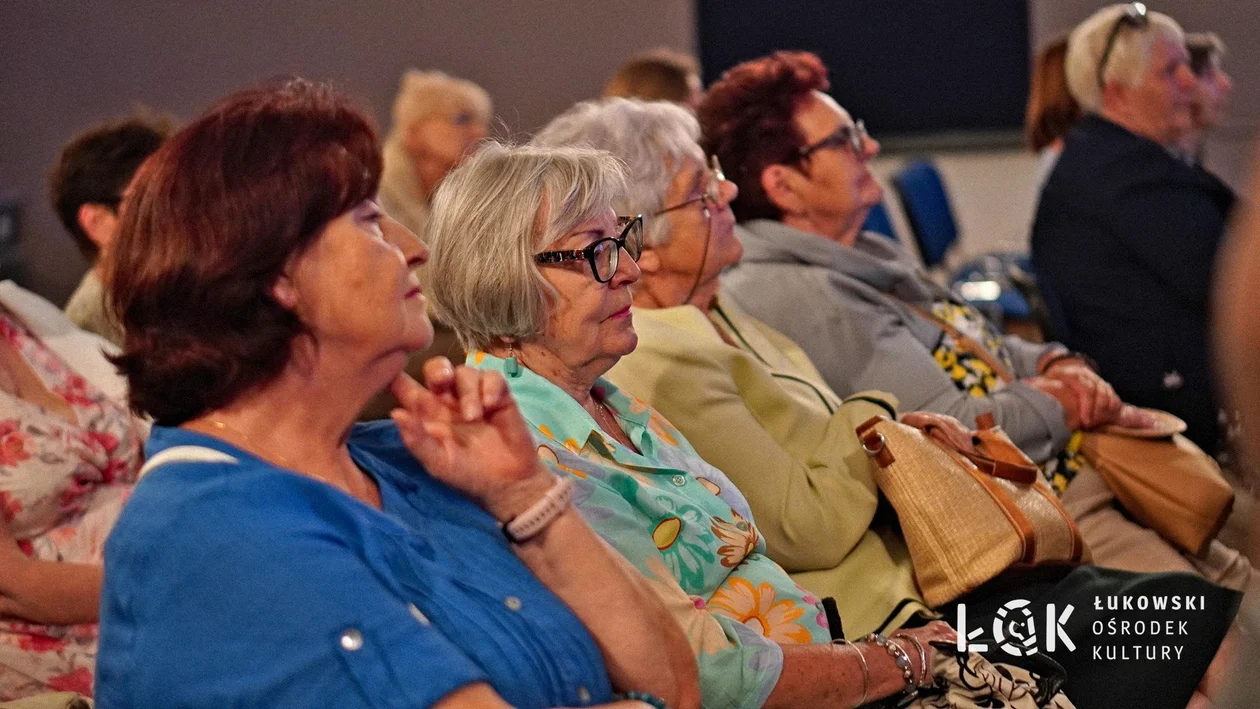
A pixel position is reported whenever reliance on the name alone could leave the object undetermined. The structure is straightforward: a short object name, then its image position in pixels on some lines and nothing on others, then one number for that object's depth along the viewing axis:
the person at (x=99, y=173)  2.94
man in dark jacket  3.62
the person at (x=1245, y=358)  1.09
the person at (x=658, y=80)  4.80
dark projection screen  7.17
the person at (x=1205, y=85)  4.07
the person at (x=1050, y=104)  4.46
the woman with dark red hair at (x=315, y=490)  1.21
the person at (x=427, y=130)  5.57
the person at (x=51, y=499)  2.03
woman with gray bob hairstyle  1.79
